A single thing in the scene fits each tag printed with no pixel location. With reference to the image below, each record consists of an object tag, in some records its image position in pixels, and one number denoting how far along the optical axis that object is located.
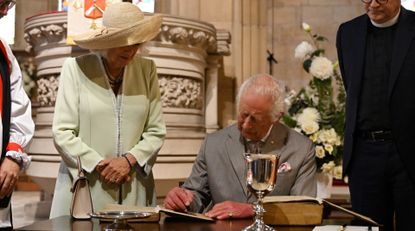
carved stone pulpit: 5.47
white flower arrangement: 4.22
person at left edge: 2.63
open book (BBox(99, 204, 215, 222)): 2.33
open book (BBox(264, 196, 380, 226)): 2.31
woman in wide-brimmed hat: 3.08
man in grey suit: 2.81
